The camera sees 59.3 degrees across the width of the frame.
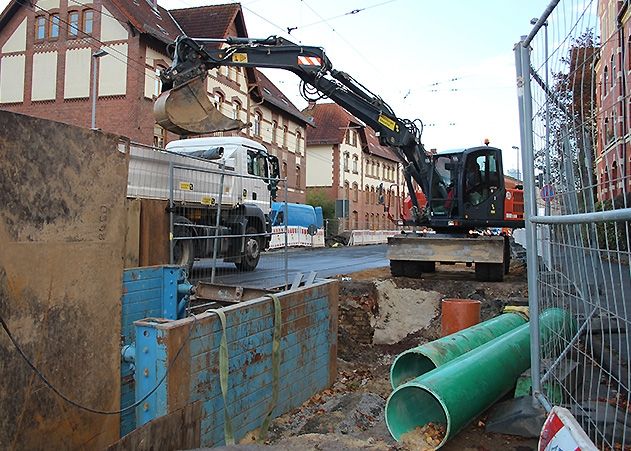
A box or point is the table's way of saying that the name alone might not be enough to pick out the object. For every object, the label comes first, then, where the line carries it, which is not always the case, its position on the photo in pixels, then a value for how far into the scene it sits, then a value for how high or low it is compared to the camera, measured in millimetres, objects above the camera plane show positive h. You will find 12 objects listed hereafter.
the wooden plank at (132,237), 6472 +176
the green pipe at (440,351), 4773 -873
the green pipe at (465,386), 3641 -939
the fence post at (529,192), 3621 +394
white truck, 8180 +1084
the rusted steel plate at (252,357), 4309 -1003
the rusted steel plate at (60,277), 3266 -161
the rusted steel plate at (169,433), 3279 -1194
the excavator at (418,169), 10508 +1790
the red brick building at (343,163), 48281 +8072
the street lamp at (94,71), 21125 +7518
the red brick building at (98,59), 24547 +9101
